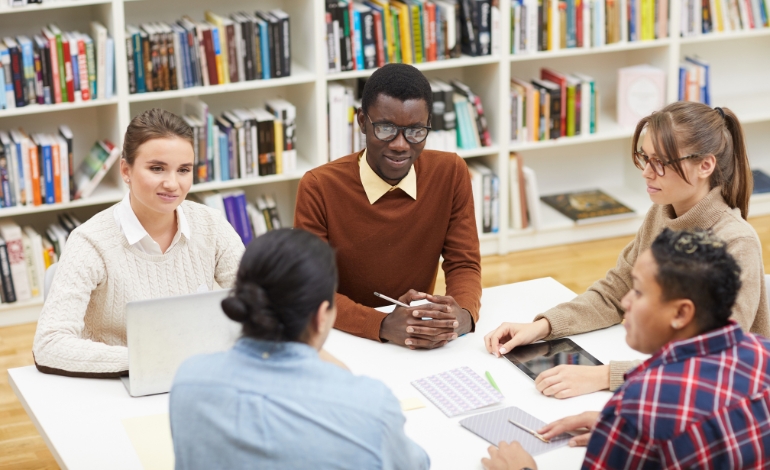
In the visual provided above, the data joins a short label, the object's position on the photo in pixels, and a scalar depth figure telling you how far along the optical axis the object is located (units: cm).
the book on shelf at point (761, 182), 468
